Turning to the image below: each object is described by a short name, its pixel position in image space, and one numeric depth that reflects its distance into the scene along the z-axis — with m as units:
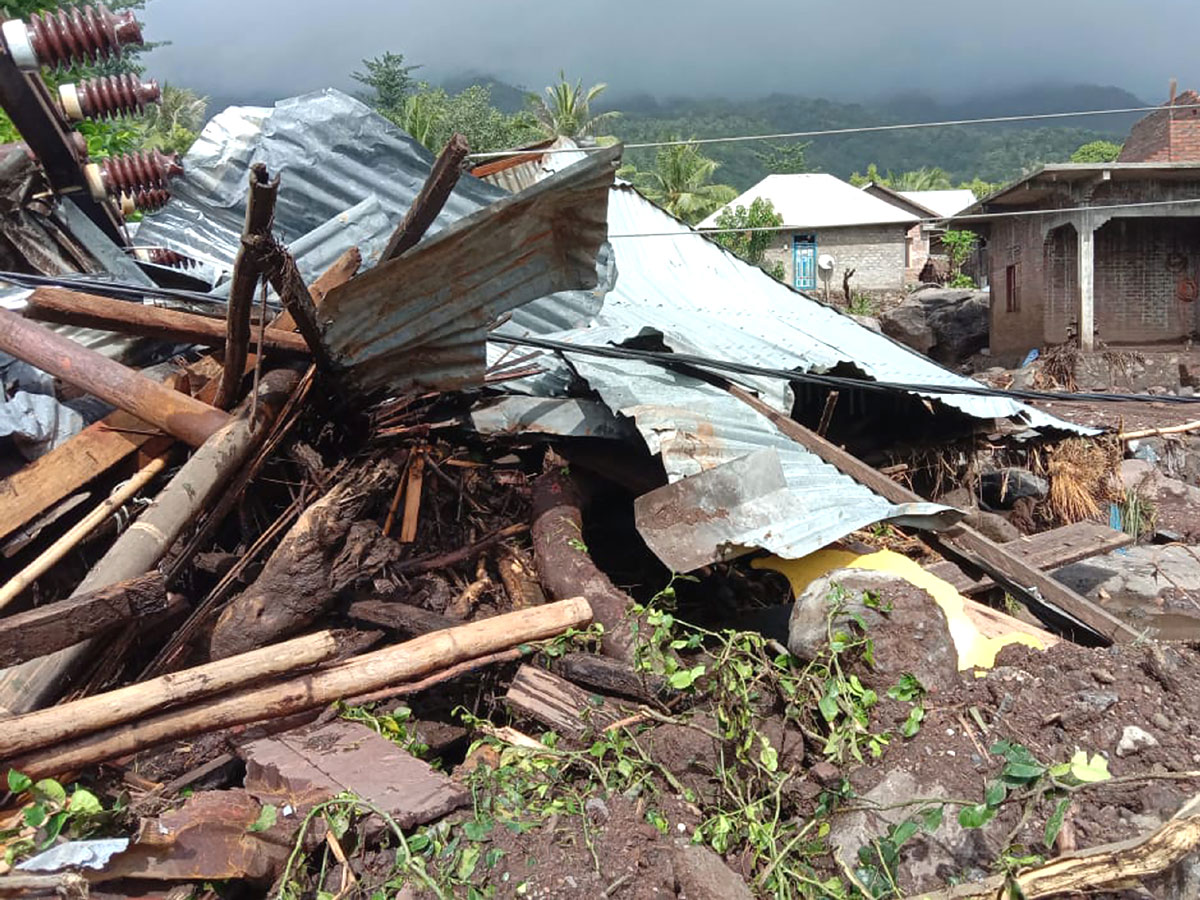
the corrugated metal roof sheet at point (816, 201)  37.31
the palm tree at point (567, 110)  48.41
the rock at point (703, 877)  2.80
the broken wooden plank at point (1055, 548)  5.84
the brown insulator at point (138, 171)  6.35
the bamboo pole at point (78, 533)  3.88
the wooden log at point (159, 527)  3.40
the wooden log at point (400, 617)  4.13
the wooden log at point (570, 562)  4.03
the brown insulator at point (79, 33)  5.18
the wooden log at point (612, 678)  3.67
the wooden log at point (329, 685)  3.05
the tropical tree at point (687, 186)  41.16
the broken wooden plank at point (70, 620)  3.03
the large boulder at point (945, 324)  23.50
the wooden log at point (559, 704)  3.61
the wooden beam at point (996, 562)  4.81
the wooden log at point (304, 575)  3.79
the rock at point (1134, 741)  3.10
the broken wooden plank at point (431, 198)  3.56
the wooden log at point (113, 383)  4.15
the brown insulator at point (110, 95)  5.63
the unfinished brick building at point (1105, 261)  16.92
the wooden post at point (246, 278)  2.90
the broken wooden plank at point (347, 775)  2.99
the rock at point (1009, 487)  9.27
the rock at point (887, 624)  3.48
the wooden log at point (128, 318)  4.30
